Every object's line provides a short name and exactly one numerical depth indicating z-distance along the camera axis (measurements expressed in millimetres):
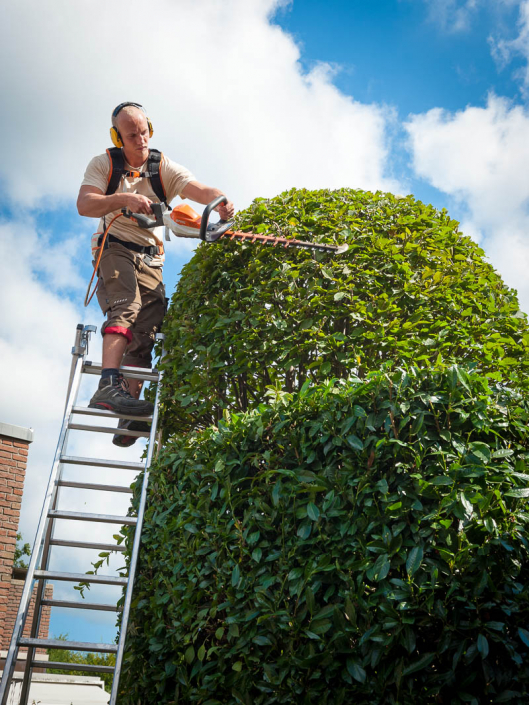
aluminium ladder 3426
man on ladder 4422
